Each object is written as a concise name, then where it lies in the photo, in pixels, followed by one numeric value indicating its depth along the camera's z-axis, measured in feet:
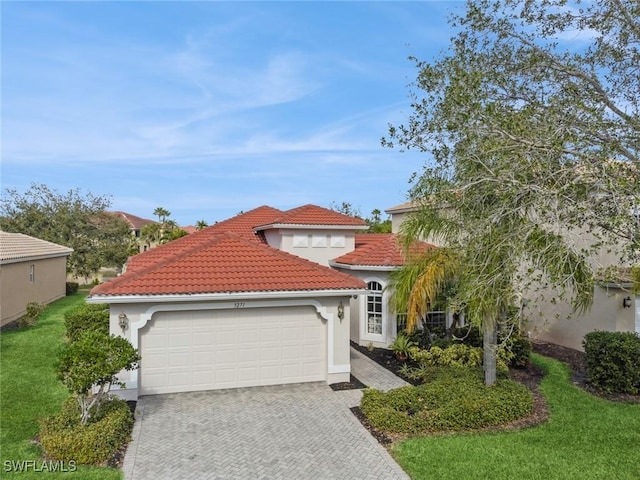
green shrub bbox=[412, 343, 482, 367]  44.50
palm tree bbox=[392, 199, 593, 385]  28.07
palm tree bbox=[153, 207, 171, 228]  192.65
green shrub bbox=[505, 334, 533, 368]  46.06
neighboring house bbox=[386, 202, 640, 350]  49.93
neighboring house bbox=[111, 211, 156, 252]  222.99
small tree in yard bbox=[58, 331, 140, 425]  27.50
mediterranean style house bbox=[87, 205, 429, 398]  37.29
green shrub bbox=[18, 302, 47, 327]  68.28
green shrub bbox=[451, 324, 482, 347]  48.88
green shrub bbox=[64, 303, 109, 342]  50.61
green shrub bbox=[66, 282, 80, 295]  112.16
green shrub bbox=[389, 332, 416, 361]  50.16
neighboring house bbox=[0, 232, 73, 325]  70.44
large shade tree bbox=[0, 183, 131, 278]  135.64
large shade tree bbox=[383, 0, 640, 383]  27.12
